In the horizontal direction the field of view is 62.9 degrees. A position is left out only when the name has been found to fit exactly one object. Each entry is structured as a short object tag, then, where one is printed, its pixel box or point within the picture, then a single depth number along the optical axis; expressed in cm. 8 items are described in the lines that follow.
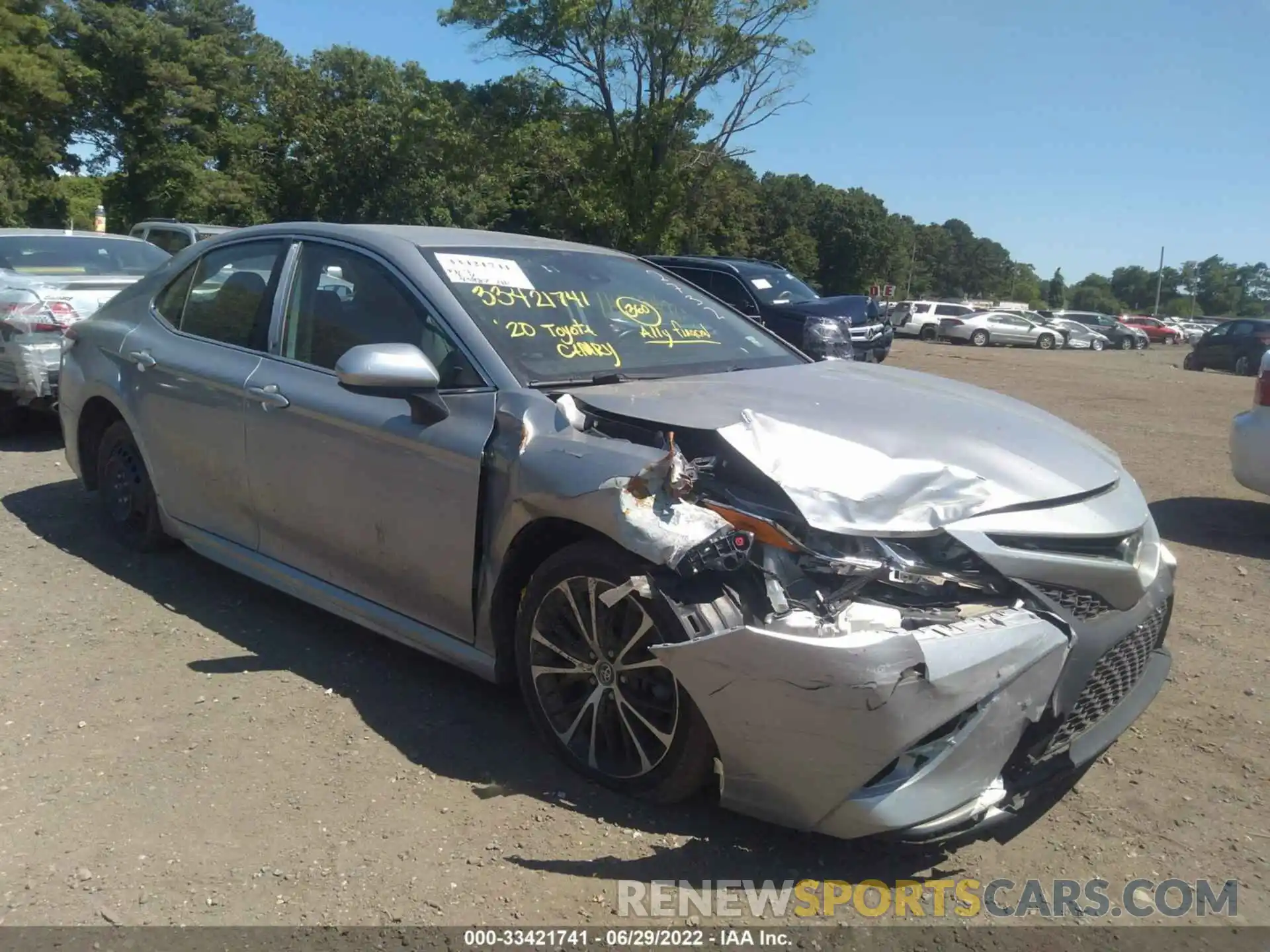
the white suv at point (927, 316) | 4059
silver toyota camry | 258
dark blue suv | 1476
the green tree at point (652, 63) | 2855
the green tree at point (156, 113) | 3638
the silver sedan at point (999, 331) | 3934
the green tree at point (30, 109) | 3108
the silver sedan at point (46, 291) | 742
